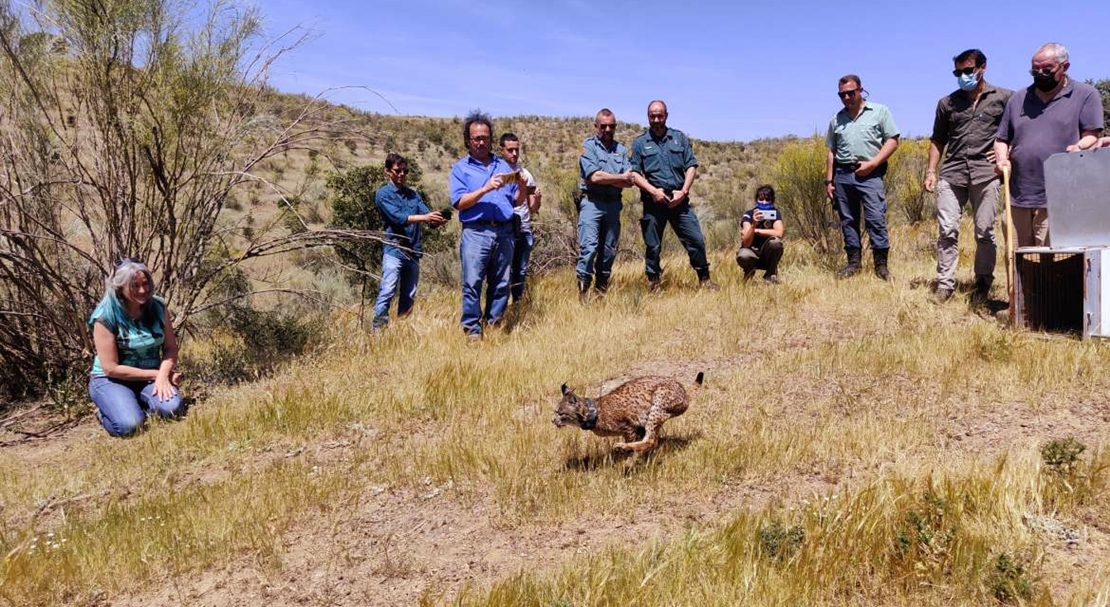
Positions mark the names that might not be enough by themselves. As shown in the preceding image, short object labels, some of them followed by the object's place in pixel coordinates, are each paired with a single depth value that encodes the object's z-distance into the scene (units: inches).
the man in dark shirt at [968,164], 253.4
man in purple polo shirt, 221.8
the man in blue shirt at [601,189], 308.0
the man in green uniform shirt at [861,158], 295.3
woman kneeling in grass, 214.8
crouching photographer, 320.8
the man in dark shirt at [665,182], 309.3
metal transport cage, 203.5
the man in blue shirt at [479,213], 262.2
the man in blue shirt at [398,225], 285.4
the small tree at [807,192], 442.0
